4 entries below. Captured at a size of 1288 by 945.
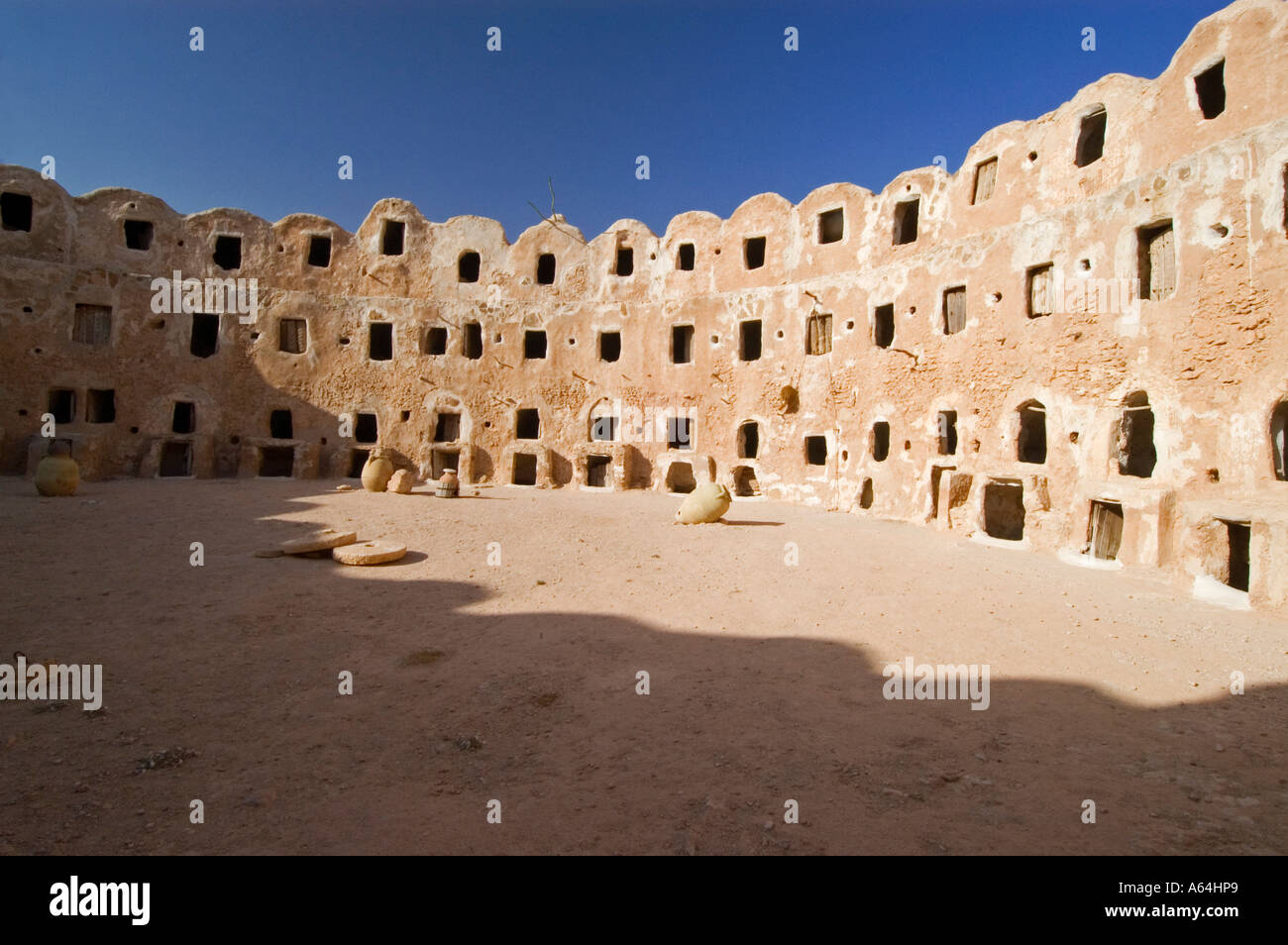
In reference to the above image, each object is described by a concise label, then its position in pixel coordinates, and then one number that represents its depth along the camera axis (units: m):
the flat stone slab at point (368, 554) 9.84
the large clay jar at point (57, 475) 14.12
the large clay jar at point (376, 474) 18.38
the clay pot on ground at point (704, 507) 14.85
